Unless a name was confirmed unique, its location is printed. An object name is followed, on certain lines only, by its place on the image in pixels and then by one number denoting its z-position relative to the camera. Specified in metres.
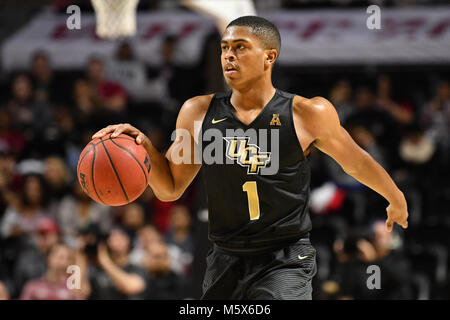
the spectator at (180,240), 15.58
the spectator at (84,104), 18.78
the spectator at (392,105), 17.98
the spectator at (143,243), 15.16
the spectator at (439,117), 17.72
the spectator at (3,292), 13.87
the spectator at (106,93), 18.72
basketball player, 7.58
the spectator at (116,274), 14.45
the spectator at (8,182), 17.48
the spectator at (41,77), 19.72
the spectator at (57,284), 14.16
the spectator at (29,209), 16.89
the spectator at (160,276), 14.38
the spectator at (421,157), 17.31
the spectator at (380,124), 17.58
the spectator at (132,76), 20.14
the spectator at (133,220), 16.41
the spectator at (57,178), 17.48
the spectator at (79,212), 16.83
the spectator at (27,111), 19.32
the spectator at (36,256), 15.45
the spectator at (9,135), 19.08
